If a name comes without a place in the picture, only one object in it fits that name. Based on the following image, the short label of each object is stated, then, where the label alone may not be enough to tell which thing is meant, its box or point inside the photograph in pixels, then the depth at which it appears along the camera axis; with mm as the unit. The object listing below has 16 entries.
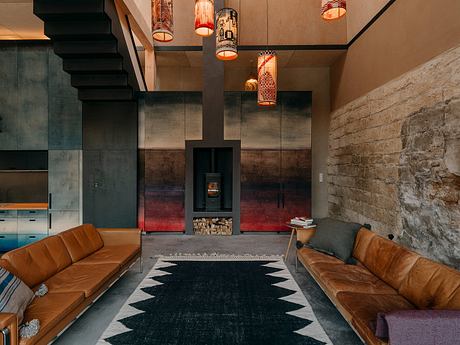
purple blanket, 1628
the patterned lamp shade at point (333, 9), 3393
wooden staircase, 4047
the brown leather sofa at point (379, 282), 2059
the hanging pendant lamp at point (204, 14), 3502
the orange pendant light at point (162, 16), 3477
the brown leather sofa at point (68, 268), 2104
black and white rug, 2471
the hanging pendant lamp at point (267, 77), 4391
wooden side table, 4137
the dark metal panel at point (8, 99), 6035
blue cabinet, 5637
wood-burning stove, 6445
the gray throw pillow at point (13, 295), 1941
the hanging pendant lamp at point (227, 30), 3607
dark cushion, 3463
